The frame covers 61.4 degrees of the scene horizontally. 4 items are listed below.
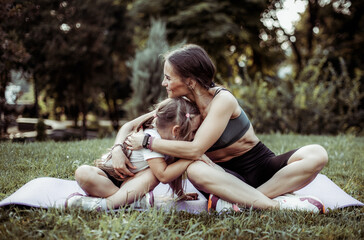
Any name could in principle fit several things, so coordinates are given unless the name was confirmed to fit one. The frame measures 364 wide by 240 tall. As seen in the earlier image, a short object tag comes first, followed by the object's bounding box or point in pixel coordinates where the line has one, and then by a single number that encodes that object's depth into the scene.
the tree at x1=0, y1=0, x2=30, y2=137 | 5.62
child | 2.36
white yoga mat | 2.24
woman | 2.38
